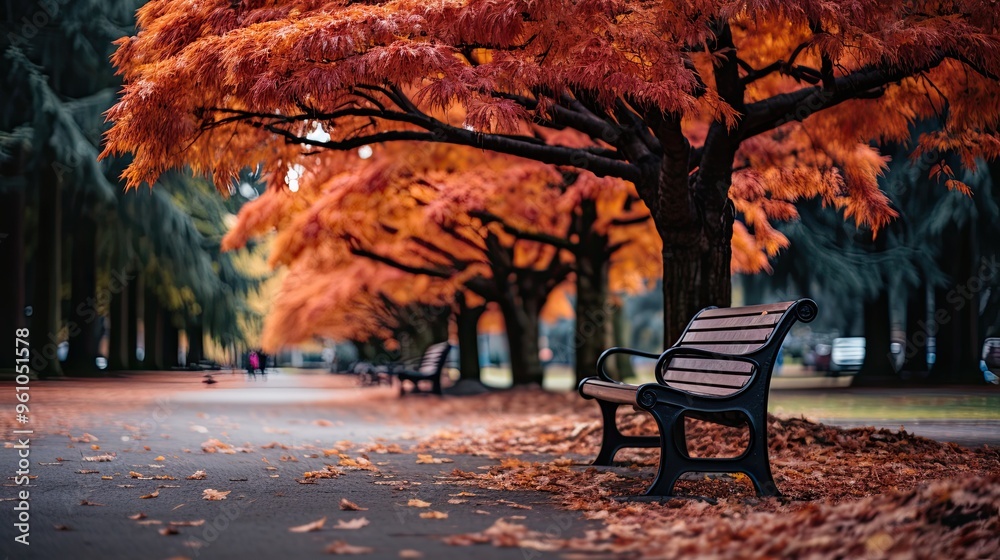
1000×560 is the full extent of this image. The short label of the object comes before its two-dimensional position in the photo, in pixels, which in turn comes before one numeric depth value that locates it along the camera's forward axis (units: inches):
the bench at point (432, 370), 716.7
